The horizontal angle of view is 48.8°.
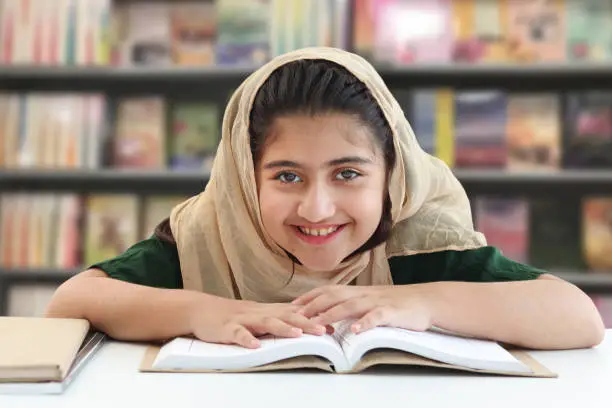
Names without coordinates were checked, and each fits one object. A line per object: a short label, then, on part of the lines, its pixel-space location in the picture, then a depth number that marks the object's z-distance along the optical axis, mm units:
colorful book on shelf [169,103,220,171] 2521
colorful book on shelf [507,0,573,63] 2408
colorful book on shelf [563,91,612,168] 2416
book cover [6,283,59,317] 2562
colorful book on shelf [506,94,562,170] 2428
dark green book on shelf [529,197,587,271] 2494
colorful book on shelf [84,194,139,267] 2547
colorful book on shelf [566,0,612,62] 2410
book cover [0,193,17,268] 2521
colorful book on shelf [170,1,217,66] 2531
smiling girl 916
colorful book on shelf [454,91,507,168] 2426
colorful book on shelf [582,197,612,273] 2449
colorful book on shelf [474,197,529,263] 2494
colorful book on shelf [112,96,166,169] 2514
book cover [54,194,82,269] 2529
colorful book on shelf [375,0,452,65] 2406
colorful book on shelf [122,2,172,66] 2527
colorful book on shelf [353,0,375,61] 2389
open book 775
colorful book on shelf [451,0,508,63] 2436
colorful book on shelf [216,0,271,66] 2445
